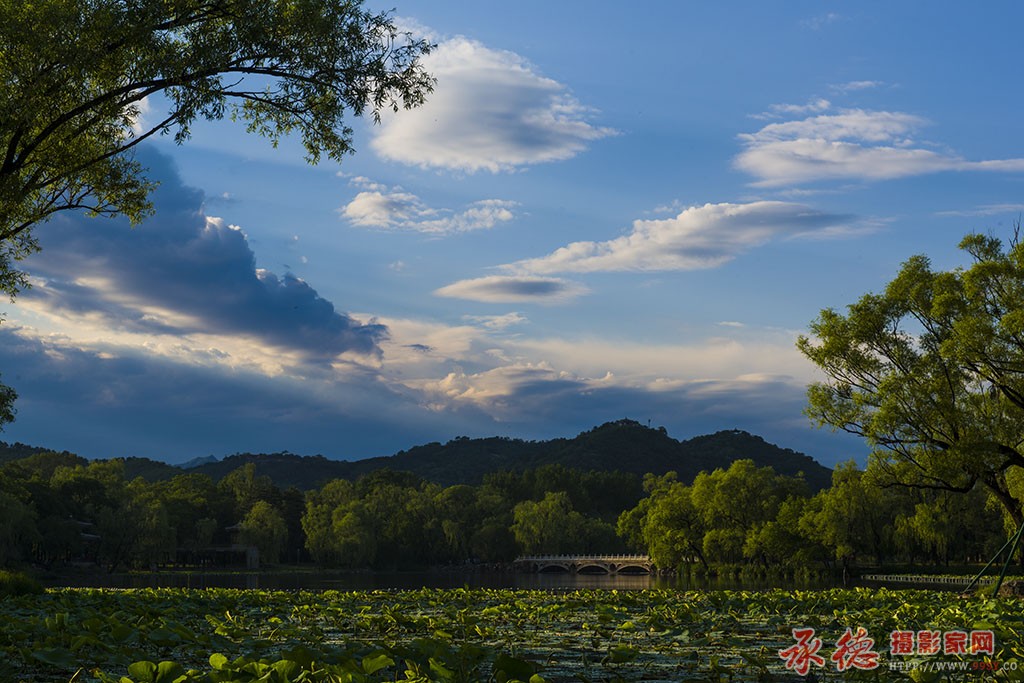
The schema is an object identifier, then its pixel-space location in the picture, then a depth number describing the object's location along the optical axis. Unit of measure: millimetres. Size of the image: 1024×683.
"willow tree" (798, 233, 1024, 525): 29250
